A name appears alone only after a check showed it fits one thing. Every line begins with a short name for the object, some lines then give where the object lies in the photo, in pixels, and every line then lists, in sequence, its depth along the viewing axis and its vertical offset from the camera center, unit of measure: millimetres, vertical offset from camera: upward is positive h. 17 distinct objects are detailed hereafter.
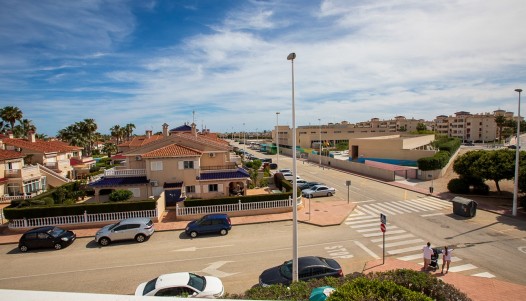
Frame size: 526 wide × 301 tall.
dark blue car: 20516 -6750
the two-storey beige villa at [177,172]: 28359 -4189
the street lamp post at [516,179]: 22359 -4567
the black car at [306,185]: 35162 -6917
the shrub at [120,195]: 24844 -5342
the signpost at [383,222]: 16117 -5286
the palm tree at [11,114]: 57312 +4320
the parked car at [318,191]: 32594 -7071
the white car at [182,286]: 11312 -6177
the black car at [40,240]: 18938 -6835
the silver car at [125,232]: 19469 -6674
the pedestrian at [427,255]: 14750 -6558
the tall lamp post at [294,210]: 12508 -3661
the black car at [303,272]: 13027 -6540
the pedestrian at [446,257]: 14552 -6602
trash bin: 23466 -6722
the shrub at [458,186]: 31406 -6713
